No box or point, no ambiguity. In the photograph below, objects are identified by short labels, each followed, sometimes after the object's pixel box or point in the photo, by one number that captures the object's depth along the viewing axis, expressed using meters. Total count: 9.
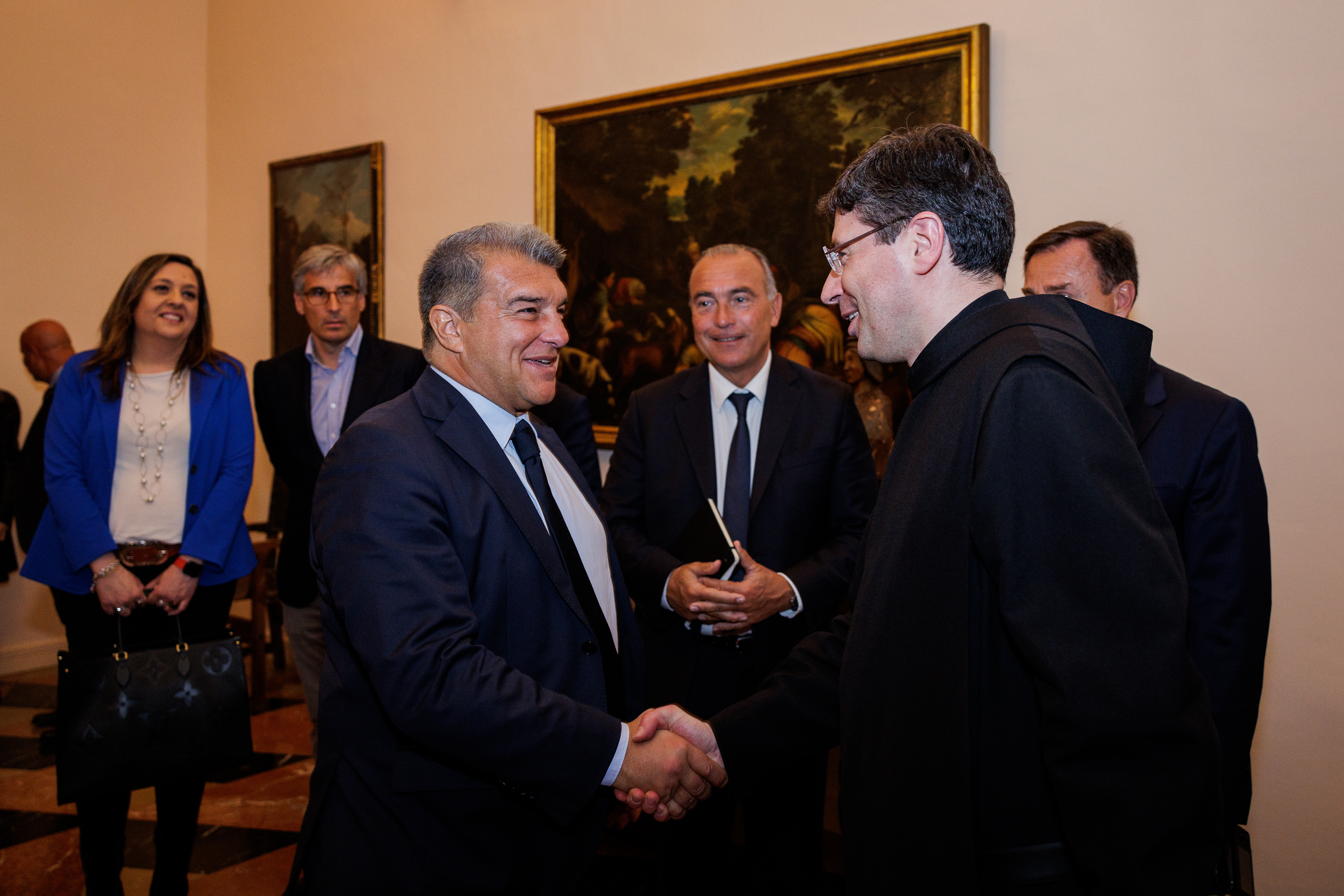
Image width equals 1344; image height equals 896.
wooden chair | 5.30
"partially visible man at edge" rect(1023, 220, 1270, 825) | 2.09
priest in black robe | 1.13
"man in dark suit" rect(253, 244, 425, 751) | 3.61
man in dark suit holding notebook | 2.72
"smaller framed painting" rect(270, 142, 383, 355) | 5.66
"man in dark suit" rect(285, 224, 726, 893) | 1.63
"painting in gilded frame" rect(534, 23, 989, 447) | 3.53
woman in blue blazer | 3.02
